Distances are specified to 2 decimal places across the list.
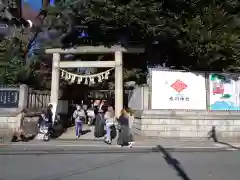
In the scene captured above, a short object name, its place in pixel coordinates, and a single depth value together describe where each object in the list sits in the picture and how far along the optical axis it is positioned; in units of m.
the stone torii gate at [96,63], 10.77
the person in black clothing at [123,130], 7.81
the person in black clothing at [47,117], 8.75
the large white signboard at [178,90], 9.52
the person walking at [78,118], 9.20
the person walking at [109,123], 8.21
